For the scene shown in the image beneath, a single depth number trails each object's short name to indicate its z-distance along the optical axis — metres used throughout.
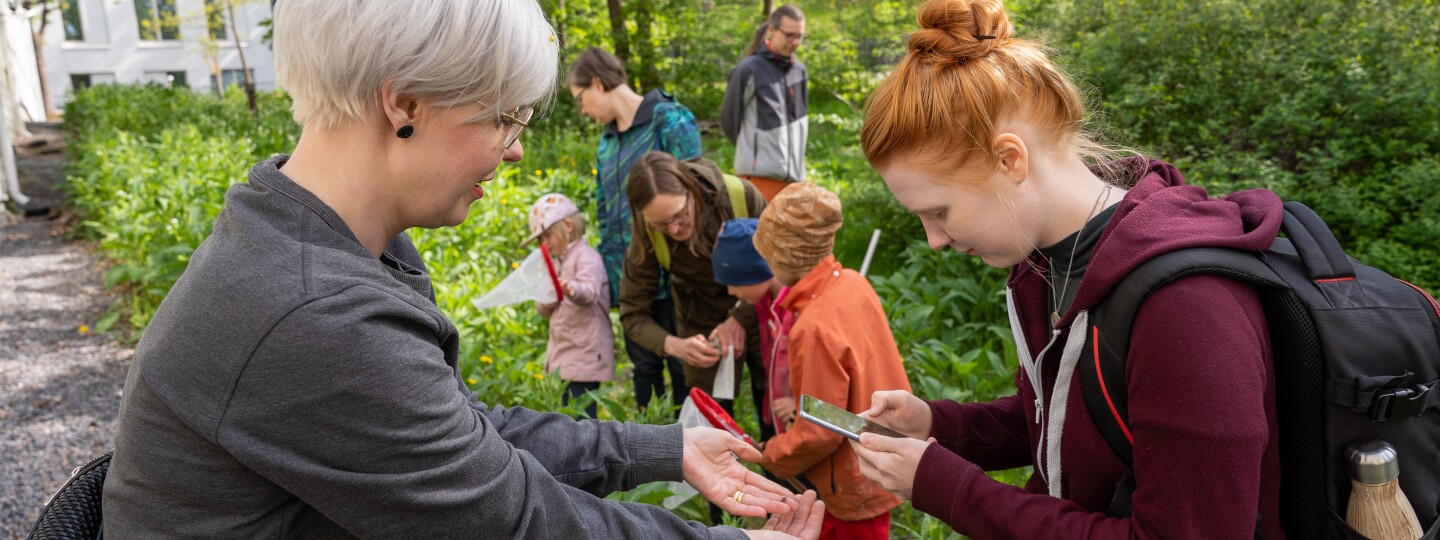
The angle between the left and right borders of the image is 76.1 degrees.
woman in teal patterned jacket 4.31
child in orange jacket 2.55
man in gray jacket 6.32
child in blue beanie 3.08
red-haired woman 1.22
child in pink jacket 4.13
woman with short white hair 1.11
